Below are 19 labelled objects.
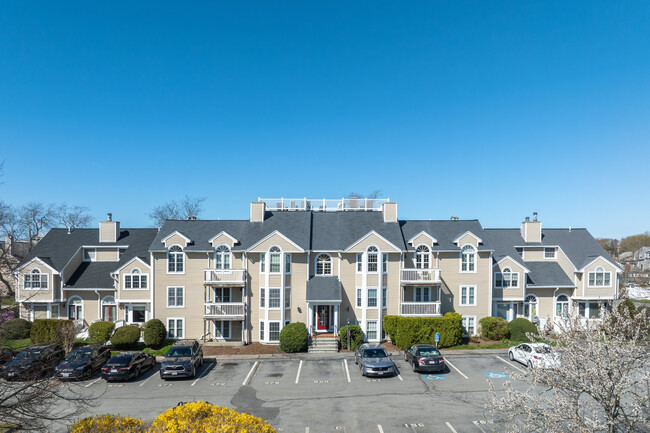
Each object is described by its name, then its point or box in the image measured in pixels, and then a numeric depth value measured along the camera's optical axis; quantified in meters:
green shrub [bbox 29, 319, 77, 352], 26.25
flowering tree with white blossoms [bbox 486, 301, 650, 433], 8.22
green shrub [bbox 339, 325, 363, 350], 27.64
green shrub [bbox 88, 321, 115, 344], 27.48
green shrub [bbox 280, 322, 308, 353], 26.81
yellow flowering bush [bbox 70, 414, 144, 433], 10.19
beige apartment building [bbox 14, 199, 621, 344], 29.47
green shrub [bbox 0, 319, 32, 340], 29.22
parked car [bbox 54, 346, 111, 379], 20.56
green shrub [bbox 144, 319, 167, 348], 27.59
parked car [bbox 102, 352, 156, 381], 20.69
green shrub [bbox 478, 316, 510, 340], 29.25
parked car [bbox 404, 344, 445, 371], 21.53
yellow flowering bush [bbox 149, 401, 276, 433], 9.68
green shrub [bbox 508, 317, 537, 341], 28.97
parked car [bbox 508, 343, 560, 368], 21.65
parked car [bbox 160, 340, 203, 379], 21.09
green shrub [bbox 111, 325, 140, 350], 27.25
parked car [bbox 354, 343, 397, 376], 20.97
